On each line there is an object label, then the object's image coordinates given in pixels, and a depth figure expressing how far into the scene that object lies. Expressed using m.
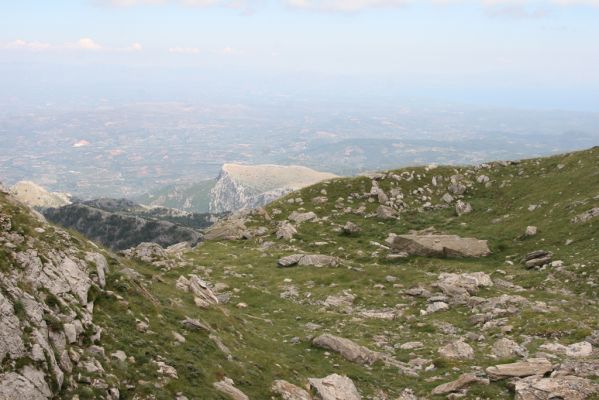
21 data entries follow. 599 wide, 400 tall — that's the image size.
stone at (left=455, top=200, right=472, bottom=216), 56.04
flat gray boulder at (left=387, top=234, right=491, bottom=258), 43.81
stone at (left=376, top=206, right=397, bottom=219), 56.66
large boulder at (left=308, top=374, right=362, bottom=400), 19.25
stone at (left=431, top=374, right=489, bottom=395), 20.56
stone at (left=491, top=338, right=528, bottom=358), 24.00
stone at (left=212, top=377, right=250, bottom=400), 16.56
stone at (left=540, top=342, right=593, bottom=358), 22.86
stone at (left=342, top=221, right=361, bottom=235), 52.72
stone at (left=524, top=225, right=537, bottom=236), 43.80
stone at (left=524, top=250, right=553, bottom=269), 38.25
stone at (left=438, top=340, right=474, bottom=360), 24.44
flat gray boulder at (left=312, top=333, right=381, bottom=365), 24.11
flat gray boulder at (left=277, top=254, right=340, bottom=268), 43.19
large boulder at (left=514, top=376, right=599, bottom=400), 18.30
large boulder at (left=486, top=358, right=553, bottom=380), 21.05
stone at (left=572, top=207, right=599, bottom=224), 41.75
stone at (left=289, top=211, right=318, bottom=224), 57.56
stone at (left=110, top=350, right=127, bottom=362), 15.80
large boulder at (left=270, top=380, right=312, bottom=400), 18.14
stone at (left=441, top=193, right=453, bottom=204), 60.12
